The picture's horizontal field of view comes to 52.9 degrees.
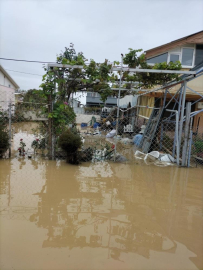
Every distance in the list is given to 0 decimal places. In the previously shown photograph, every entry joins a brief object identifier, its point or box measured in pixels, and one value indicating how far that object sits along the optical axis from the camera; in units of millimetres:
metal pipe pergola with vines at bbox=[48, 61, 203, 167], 6226
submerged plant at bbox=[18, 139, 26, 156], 6971
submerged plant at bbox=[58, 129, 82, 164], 6114
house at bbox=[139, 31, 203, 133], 11273
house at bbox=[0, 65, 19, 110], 18812
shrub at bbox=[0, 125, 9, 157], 6137
